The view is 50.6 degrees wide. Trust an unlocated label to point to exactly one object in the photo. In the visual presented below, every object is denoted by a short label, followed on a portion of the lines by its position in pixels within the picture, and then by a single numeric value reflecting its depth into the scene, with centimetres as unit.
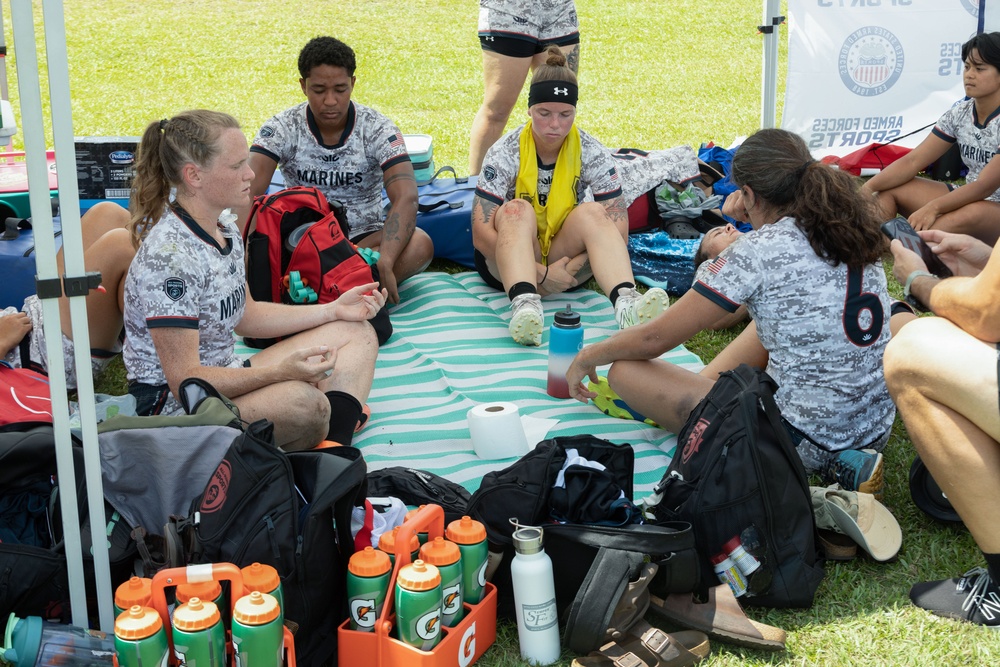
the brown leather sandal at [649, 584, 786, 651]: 263
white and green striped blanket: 382
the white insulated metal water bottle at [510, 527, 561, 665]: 257
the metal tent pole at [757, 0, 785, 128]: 593
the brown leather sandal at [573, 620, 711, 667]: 253
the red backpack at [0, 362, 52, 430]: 331
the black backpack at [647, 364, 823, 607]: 273
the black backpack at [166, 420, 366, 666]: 246
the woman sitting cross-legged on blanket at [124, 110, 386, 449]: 324
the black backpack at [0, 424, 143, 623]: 252
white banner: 688
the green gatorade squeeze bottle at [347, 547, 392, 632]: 246
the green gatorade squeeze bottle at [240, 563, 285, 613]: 229
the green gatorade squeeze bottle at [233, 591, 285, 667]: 220
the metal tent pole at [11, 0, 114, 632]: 222
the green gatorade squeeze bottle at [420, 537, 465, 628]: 247
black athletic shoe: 270
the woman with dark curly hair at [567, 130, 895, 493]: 321
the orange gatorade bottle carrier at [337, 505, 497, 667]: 242
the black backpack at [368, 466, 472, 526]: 308
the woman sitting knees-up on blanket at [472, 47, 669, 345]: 498
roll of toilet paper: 371
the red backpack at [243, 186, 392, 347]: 443
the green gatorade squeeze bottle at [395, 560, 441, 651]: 238
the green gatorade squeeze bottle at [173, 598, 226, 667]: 219
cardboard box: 561
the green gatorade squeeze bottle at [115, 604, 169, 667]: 219
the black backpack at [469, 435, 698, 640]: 259
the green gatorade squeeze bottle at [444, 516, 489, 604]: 258
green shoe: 405
